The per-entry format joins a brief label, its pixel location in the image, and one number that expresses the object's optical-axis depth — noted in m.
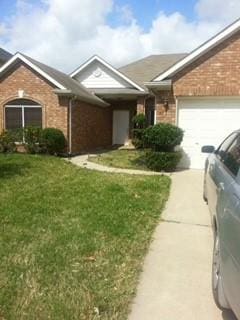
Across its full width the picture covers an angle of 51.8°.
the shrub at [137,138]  9.14
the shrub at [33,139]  10.39
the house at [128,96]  7.86
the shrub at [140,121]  12.66
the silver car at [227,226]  1.83
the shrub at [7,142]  10.55
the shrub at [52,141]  10.10
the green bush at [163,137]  7.77
